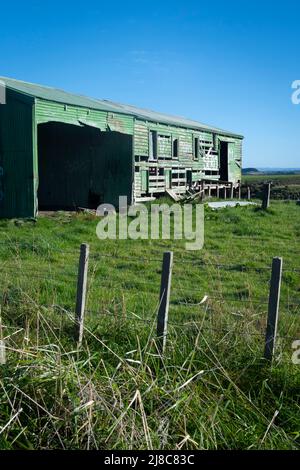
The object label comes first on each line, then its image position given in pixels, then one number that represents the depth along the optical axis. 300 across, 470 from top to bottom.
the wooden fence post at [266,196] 19.62
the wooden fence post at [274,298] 5.20
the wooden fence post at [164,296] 5.48
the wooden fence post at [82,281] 6.00
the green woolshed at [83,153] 16.66
